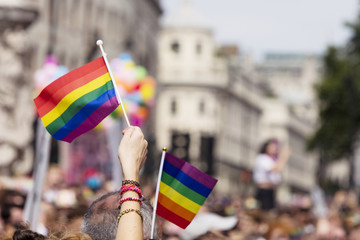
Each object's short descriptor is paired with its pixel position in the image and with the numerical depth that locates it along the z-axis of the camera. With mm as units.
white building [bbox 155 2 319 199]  96062
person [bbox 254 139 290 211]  13352
